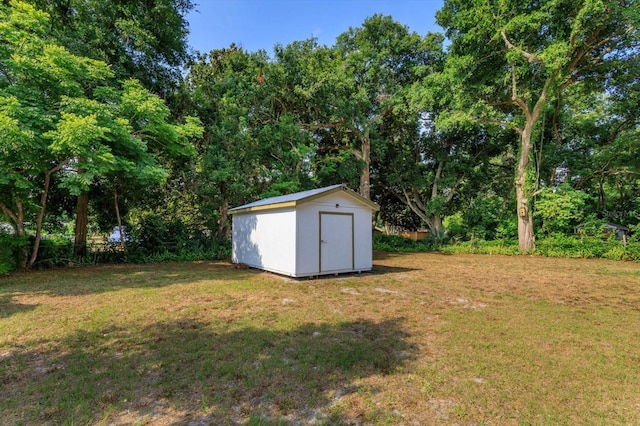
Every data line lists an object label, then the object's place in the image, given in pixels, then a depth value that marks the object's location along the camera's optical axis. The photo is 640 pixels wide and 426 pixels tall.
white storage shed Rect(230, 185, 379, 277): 7.57
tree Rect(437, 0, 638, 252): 11.54
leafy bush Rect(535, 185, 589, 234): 13.32
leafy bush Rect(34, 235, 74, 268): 9.68
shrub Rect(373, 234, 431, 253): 17.20
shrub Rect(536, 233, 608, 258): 12.38
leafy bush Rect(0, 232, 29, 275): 8.14
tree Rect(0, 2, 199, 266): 7.14
